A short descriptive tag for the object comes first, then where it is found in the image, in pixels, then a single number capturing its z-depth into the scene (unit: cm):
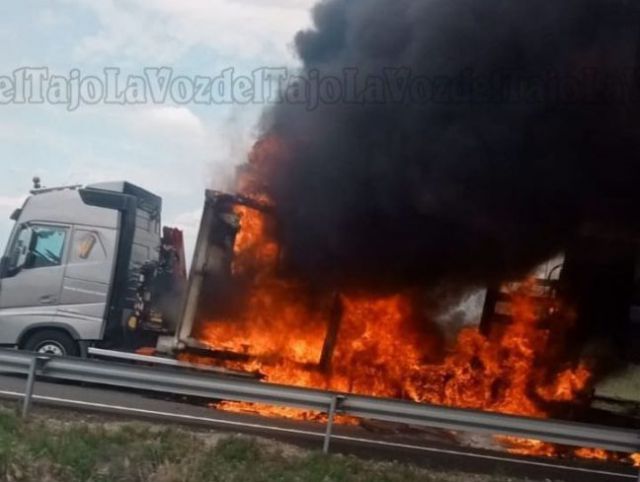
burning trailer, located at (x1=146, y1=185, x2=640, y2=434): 1174
